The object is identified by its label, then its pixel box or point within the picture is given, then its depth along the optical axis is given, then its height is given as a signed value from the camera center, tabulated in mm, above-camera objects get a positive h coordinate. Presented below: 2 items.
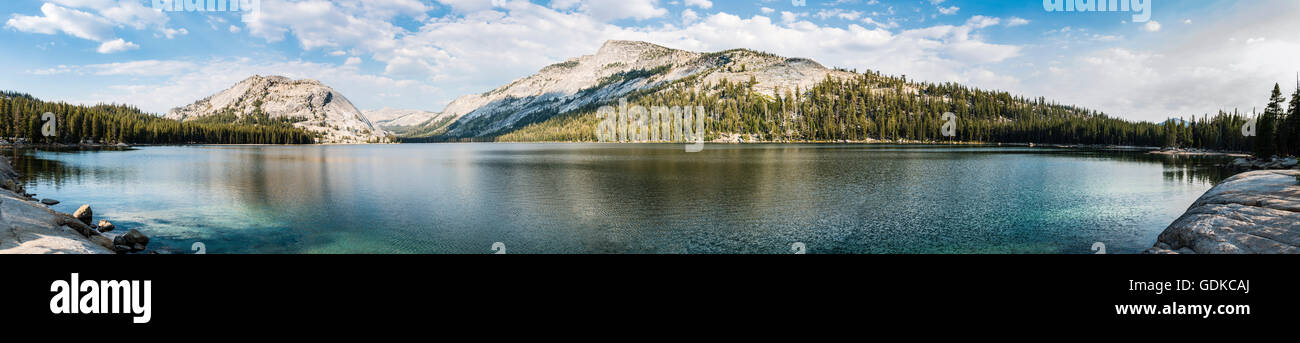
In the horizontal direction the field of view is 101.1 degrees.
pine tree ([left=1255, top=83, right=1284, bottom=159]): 67125 +2680
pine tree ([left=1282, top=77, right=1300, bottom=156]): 64125 +3269
